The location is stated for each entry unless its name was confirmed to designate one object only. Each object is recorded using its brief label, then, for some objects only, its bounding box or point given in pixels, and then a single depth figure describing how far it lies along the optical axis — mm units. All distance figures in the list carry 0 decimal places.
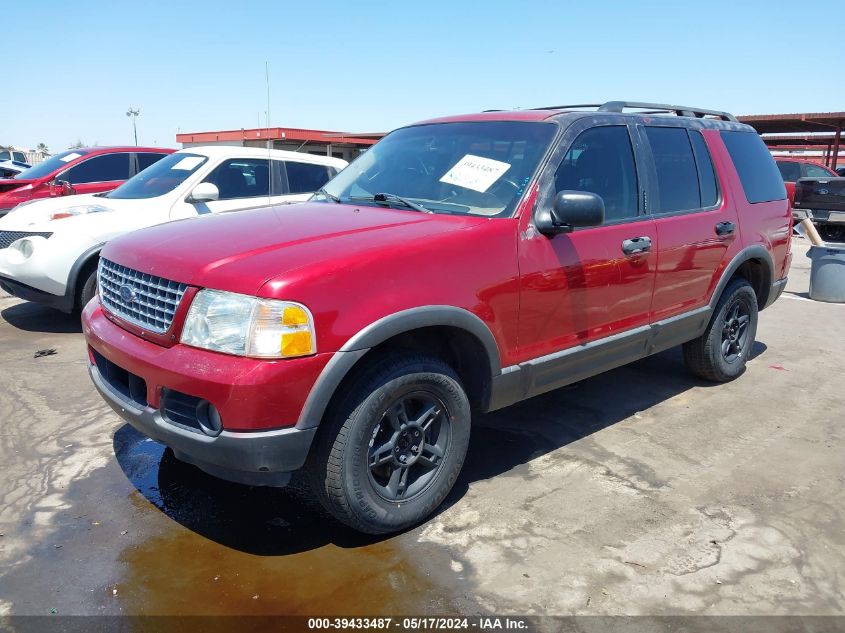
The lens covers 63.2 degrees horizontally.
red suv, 2715
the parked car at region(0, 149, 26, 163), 32788
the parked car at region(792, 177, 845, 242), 14148
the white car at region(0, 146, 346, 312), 6262
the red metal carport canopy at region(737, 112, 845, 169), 21438
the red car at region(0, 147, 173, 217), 9492
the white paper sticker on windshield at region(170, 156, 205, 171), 7148
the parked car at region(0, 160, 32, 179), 17655
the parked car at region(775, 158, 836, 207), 17219
